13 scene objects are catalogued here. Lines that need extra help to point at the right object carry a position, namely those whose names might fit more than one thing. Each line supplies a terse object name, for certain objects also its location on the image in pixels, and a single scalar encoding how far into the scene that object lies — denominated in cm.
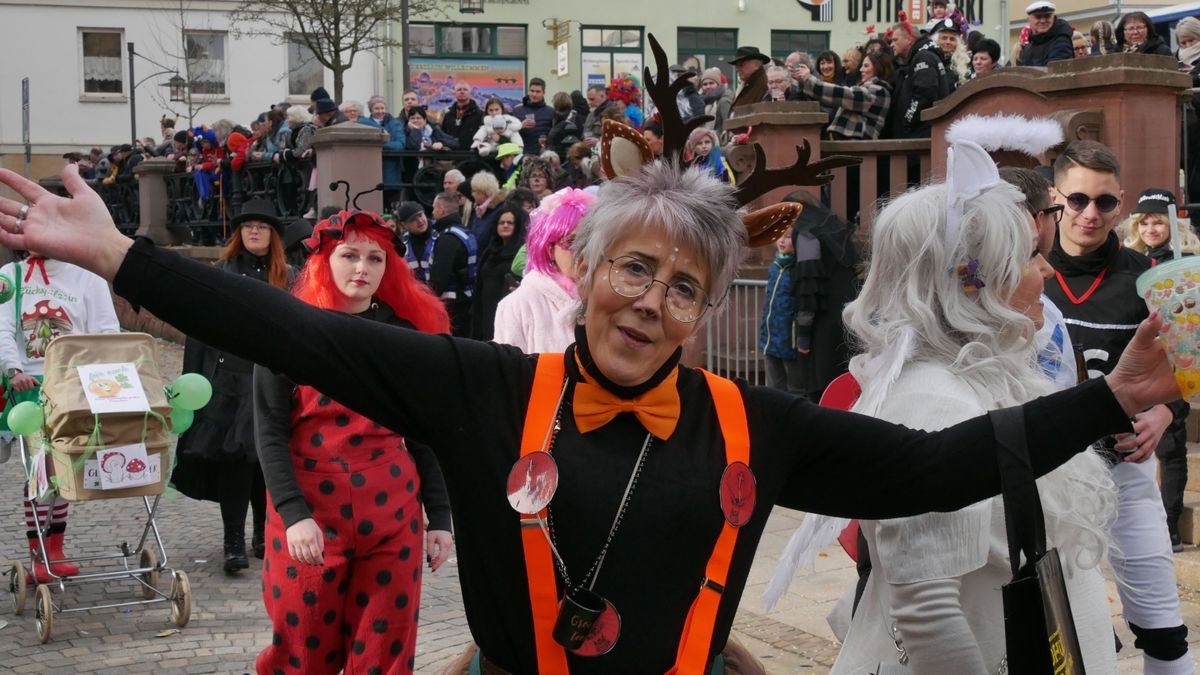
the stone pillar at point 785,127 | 1130
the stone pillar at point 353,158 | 1538
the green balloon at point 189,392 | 676
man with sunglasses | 432
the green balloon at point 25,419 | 660
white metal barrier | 1103
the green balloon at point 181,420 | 677
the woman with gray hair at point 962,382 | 283
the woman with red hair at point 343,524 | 430
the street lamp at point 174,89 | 3138
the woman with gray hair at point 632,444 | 238
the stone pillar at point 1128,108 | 871
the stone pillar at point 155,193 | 2177
